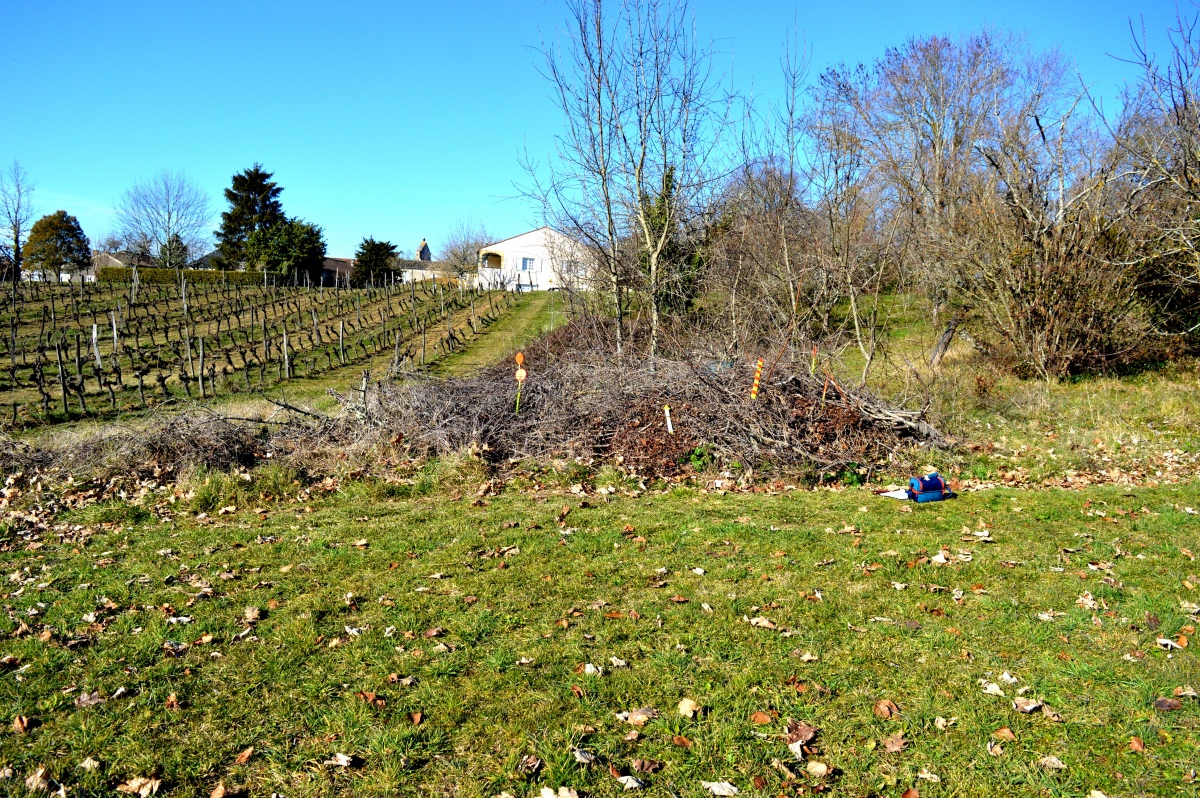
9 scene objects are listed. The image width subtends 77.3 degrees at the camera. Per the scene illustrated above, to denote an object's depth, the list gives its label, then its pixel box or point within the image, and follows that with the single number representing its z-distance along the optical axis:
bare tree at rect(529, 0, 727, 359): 13.60
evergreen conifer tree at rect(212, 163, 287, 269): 56.25
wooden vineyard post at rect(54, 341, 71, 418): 15.37
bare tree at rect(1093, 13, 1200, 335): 12.84
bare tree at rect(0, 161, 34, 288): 31.50
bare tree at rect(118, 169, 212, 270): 51.38
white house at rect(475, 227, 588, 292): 58.53
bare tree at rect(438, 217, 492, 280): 54.08
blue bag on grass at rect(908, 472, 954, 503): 8.04
